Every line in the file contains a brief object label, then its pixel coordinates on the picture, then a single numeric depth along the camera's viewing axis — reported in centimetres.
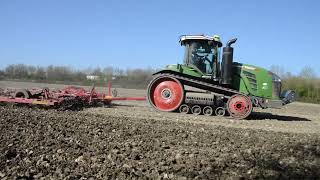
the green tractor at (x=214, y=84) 983
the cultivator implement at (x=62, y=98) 920
